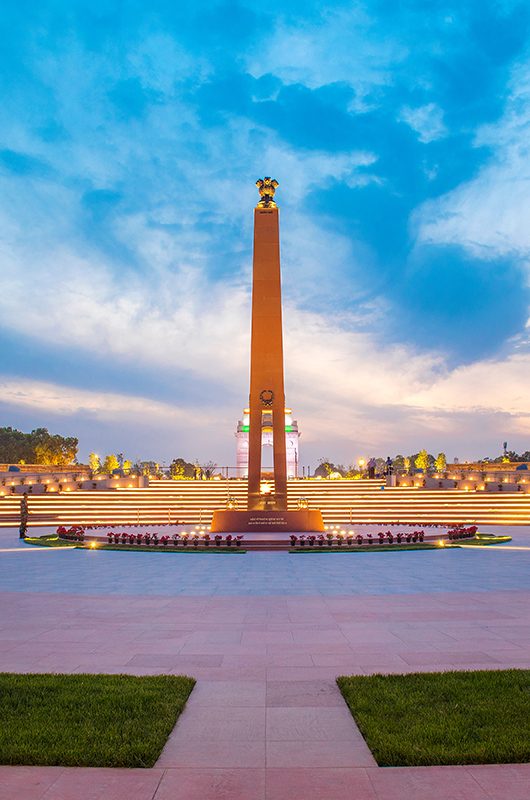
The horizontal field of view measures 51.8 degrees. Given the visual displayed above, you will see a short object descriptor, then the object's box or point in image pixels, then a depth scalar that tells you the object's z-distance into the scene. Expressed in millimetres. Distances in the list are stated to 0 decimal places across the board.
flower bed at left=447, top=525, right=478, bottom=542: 24281
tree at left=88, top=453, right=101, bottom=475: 109569
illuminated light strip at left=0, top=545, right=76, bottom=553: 22359
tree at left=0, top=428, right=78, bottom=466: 99312
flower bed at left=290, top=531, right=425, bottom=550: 23098
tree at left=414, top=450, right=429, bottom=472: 143750
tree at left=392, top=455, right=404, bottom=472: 182000
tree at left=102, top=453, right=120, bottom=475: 116938
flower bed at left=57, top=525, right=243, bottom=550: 22955
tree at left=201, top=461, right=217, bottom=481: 62312
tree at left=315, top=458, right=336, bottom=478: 110388
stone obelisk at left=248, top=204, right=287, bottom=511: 33500
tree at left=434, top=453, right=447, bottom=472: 126212
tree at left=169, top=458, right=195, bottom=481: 72338
